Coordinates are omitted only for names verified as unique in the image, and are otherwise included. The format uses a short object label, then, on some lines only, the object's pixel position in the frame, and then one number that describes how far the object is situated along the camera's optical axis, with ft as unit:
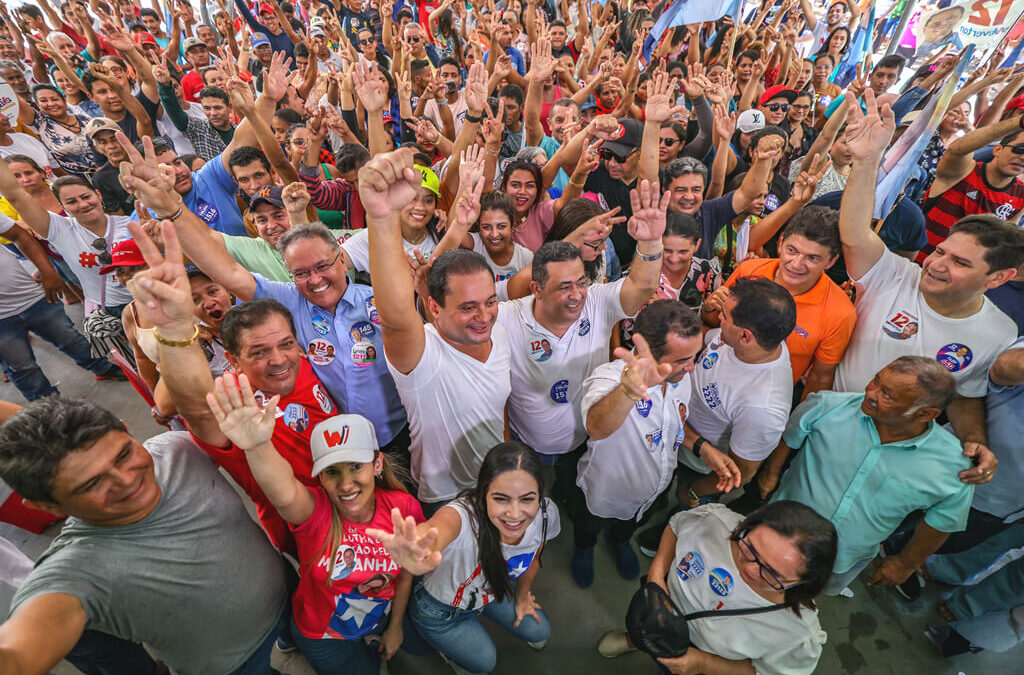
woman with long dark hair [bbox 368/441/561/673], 6.00
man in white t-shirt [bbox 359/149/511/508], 5.24
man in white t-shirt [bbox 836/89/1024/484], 7.09
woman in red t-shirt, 5.51
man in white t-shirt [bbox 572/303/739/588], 5.85
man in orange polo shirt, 7.98
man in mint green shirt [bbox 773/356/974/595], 6.22
